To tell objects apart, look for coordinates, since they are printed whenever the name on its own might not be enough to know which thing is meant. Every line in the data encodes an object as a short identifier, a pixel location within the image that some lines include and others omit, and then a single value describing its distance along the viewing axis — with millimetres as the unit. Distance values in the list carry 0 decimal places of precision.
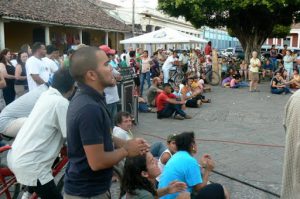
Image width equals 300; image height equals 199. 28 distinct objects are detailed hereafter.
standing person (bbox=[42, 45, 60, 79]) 7652
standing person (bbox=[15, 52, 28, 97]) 9016
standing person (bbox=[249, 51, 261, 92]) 16894
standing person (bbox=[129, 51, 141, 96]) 15137
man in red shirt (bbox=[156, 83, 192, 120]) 10531
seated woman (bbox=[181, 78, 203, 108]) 12402
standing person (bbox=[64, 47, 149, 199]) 2291
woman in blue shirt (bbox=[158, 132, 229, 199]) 3875
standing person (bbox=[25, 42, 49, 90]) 7254
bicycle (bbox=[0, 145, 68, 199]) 3949
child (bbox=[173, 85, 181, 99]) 12009
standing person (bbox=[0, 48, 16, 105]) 8977
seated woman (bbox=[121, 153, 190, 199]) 3048
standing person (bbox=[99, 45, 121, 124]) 7730
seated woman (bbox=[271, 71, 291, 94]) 16016
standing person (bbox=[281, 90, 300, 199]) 2471
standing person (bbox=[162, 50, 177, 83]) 16681
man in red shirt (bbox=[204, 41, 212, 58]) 22141
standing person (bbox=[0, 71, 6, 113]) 5777
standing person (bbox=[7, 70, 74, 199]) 3061
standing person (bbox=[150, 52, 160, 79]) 17312
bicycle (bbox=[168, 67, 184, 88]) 17562
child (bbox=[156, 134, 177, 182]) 4875
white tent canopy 17406
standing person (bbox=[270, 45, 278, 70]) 23455
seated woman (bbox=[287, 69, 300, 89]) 16062
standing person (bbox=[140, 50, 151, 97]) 15886
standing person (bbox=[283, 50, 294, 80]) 19984
